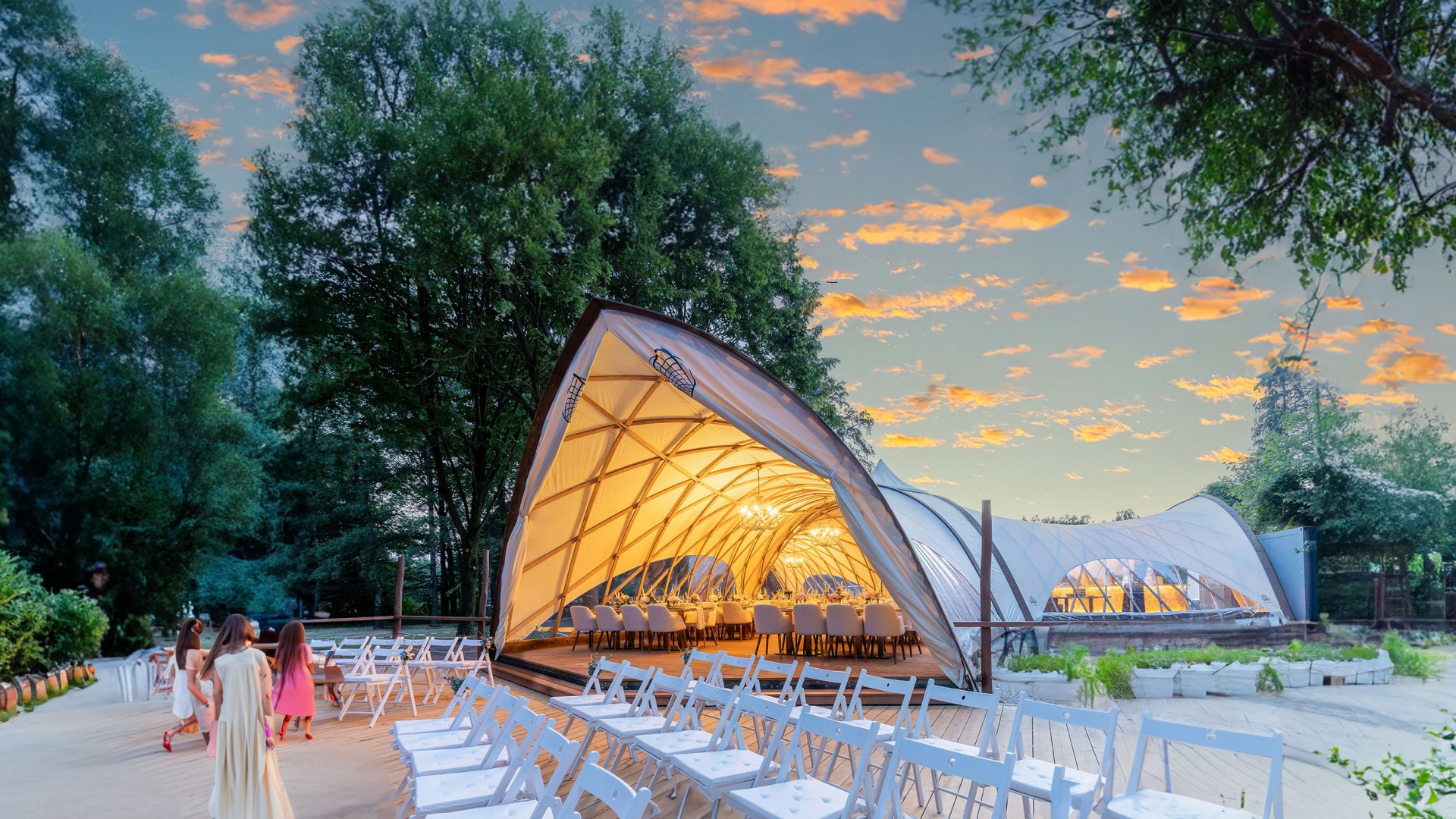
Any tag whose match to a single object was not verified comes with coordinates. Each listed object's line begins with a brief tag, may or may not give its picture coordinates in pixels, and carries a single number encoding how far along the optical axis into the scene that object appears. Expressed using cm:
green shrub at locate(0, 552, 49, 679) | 1155
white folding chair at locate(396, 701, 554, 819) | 422
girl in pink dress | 841
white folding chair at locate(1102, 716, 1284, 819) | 364
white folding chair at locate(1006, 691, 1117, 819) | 416
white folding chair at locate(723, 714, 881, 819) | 405
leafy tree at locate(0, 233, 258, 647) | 1891
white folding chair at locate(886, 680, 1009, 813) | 513
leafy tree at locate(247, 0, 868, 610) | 1599
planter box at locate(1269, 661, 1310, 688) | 1253
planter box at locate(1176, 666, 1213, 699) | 1123
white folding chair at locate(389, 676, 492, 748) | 607
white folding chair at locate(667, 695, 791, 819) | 462
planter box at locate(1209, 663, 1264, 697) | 1148
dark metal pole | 987
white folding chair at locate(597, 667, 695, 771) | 598
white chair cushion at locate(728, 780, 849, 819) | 406
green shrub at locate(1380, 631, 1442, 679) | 1445
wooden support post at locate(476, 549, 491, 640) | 1519
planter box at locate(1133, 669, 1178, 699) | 1102
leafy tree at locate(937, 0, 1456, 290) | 434
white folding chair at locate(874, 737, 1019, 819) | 349
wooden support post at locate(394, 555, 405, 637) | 1406
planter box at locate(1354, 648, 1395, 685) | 1342
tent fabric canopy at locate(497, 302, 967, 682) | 970
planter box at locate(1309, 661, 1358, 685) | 1293
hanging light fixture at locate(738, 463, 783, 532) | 1800
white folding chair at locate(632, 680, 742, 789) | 538
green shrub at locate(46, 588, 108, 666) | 1455
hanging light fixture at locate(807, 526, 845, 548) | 2013
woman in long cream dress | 491
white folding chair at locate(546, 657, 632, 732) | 733
